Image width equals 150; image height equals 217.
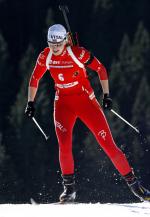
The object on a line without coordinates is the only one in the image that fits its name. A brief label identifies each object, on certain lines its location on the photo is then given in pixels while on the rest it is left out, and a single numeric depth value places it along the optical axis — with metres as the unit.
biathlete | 16.92
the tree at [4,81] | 125.56
